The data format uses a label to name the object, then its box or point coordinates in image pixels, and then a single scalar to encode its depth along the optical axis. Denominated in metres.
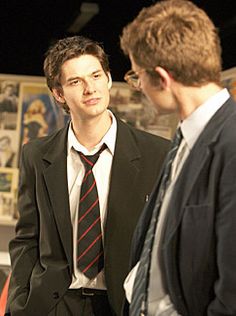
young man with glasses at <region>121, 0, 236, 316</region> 1.39
